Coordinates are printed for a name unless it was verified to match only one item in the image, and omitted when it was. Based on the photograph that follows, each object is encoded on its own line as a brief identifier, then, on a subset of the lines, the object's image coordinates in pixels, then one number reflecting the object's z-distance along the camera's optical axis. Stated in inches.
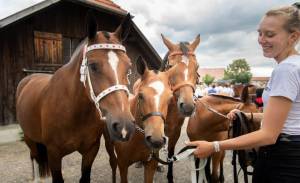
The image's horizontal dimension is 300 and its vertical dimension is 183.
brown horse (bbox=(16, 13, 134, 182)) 85.2
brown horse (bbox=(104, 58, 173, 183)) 103.0
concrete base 328.8
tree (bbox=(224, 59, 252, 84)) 3351.4
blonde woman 55.2
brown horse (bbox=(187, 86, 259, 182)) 158.4
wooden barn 346.9
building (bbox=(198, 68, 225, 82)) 3742.6
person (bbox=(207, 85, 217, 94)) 639.9
